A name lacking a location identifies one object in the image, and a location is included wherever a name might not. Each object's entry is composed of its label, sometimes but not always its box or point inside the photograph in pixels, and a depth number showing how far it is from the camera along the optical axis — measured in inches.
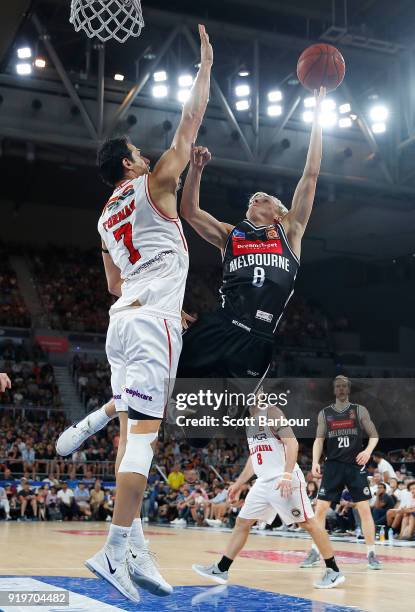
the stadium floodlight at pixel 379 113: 807.1
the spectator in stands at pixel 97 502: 737.6
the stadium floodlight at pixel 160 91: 792.9
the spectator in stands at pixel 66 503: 736.3
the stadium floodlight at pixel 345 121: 827.4
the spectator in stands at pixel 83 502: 746.2
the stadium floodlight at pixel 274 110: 826.2
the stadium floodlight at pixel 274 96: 833.5
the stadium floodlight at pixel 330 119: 812.0
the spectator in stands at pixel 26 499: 723.4
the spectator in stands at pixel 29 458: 783.1
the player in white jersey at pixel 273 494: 269.3
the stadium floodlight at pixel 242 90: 813.9
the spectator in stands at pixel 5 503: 719.7
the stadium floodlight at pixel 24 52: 752.3
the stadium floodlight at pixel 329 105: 808.3
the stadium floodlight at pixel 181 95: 787.1
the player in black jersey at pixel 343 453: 359.9
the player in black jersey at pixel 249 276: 176.6
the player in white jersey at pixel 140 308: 154.9
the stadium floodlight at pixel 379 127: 811.4
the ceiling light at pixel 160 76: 797.9
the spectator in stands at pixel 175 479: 762.8
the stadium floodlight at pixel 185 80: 792.3
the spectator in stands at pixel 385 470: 591.1
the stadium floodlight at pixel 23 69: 744.3
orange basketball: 215.2
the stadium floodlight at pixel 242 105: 807.7
